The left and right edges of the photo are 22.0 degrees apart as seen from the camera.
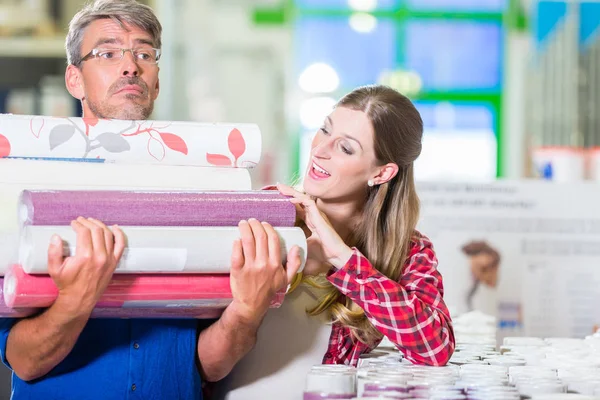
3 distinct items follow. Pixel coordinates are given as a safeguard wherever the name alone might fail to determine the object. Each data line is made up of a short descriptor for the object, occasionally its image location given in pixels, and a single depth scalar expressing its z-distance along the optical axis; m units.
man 2.79
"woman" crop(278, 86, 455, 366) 3.23
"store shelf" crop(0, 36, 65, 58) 6.12
